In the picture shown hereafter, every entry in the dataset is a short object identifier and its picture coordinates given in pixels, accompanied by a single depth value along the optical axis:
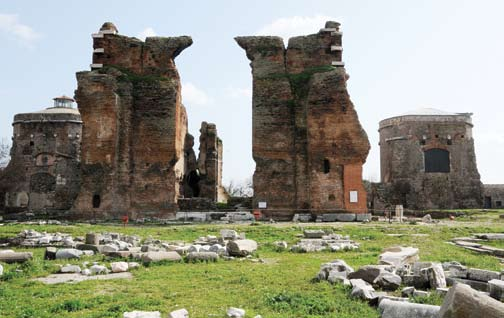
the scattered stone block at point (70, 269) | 8.38
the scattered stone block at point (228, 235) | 13.46
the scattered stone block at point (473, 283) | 6.31
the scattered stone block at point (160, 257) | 9.25
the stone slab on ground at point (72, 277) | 7.60
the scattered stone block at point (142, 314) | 5.05
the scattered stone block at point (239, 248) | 10.38
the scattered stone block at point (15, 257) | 9.44
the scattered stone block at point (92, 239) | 12.18
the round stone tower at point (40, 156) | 40.59
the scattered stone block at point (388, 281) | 6.57
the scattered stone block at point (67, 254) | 9.98
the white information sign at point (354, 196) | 22.70
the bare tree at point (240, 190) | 70.81
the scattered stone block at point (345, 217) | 22.19
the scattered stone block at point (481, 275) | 6.48
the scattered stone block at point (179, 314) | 5.05
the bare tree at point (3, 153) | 63.16
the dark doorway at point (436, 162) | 38.41
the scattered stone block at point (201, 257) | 9.67
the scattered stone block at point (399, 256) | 8.37
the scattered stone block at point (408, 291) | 6.02
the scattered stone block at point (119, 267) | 8.38
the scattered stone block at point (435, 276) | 6.43
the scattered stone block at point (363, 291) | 5.93
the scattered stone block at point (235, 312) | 5.23
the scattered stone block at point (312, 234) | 14.54
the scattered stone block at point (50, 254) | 10.05
